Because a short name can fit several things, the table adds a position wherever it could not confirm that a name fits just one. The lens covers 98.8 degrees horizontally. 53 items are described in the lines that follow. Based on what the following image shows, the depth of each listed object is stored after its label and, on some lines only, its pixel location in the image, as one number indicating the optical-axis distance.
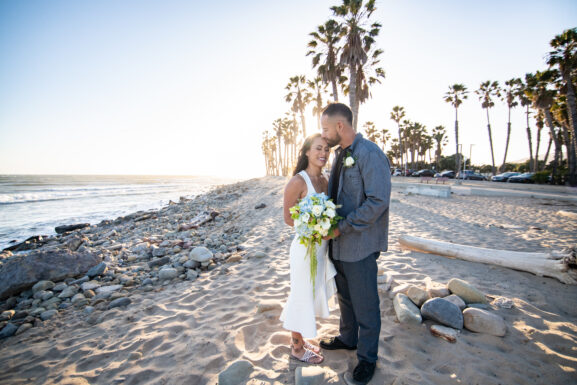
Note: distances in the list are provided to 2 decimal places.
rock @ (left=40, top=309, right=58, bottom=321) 4.07
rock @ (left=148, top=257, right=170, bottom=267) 6.24
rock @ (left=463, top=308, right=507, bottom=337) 2.83
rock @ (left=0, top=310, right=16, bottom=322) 4.09
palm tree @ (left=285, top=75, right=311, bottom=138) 33.62
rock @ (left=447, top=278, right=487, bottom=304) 3.40
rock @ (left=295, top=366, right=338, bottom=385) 2.37
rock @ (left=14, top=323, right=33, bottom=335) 3.72
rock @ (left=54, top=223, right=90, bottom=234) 12.31
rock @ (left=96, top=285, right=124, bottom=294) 4.83
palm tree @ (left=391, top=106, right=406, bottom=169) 45.57
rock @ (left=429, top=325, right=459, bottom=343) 2.79
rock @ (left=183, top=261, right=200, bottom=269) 5.76
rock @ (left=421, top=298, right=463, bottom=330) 3.01
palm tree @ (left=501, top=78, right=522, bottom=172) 34.50
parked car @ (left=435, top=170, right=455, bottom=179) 42.31
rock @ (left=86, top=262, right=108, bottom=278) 5.62
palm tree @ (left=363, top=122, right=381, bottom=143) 57.97
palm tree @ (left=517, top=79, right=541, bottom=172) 33.62
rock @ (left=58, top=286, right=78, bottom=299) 4.74
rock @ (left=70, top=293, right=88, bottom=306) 4.48
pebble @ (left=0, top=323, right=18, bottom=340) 3.66
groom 2.17
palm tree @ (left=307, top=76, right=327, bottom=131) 30.59
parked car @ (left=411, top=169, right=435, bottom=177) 43.67
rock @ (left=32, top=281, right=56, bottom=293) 4.99
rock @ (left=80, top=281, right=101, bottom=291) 5.01
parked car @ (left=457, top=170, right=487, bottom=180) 38.06
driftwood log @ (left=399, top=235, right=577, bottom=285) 4.05
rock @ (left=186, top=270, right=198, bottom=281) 5.24
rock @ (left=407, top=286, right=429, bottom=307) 3.44
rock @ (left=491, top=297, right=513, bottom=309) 3.36
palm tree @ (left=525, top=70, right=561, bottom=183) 24.73
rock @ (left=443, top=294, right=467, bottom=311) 3.23
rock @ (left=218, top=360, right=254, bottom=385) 2.44
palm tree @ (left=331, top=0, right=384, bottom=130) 17.56
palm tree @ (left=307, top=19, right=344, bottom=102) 20.83
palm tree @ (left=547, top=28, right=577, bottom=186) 19.10
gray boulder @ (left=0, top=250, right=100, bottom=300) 4.93
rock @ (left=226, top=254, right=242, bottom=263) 6.02
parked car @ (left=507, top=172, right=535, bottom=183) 29.98
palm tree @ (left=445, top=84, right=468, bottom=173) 37.03
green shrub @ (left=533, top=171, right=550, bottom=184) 25.97
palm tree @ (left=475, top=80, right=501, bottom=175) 36.53
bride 2.59
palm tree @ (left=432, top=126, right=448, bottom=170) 58.14
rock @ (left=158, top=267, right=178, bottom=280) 5.34
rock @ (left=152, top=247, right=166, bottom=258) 7.00
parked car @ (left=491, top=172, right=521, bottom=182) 34.34
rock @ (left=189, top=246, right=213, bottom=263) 5.90
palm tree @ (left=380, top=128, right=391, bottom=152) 62.59
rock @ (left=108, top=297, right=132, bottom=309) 4.31
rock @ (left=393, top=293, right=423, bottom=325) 3.14
